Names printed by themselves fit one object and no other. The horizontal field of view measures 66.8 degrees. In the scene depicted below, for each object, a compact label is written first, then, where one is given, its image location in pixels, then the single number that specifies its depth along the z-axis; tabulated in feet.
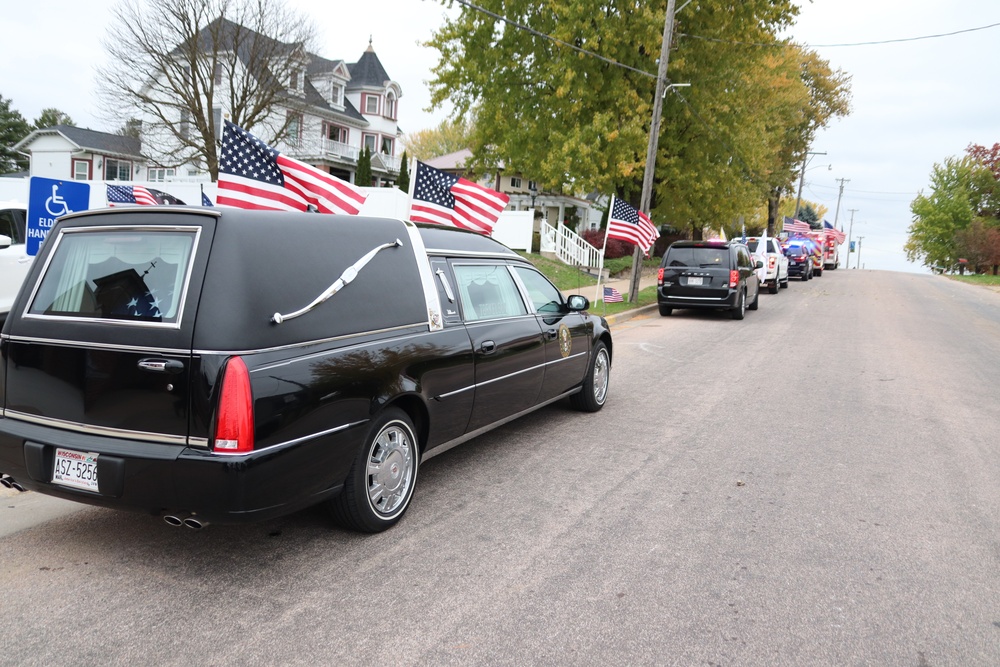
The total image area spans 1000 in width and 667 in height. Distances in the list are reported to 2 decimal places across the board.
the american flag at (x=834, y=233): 150.97
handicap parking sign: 26.22
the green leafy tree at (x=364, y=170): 136.87
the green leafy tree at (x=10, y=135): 192.44
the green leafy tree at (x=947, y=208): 221.05
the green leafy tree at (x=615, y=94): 75.36
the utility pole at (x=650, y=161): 62.80
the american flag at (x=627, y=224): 52.95
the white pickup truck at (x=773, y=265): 85.76
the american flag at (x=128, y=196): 54.24
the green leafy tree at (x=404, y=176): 141.81
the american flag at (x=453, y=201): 31.58
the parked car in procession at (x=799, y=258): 110.93
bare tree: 104.17
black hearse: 11.19
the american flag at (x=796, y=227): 149.59
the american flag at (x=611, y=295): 51.91
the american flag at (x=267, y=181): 19.52
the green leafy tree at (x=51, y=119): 232.12
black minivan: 53.36
